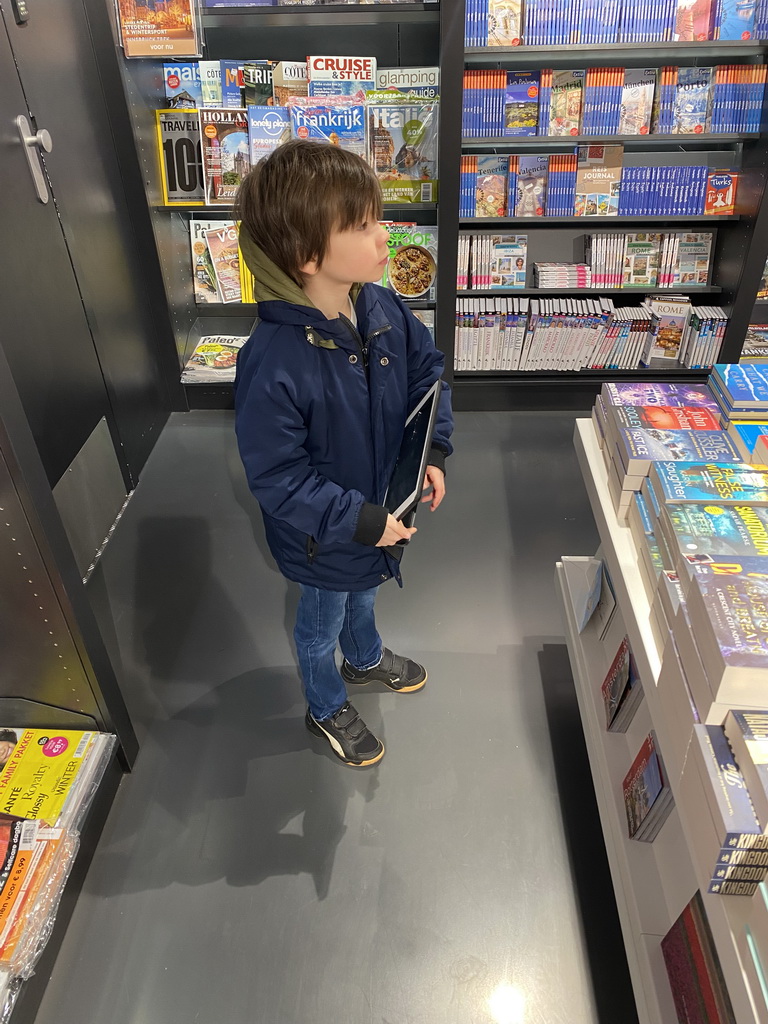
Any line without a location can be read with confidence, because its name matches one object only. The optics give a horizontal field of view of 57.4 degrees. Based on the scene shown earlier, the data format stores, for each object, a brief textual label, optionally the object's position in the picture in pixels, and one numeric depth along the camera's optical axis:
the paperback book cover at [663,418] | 1.56
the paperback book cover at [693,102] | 2.78
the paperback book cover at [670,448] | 1.45
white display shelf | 0.91
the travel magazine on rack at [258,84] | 2.86
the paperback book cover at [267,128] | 2.88
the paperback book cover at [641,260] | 3.13
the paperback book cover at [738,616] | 0.93
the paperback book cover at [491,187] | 2.96
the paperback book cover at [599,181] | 2.94
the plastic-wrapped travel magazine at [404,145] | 2.84
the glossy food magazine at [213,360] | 3.35
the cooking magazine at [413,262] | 3.08
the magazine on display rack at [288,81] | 2.81
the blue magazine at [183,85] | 2.95
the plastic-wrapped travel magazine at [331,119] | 2.82
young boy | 1.18
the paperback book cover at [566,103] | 2.80
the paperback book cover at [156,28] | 2.62
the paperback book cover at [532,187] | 2.95
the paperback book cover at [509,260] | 3.13
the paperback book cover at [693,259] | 3.12
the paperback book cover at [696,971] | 1.08
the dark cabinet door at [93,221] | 2.24
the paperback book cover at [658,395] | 1.66
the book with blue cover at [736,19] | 2.63
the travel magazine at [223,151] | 2.92
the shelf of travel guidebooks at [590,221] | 3.01
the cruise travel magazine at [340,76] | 2.77
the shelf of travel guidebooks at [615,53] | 2.68
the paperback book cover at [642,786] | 1.39
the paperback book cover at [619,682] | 1.59
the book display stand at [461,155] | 2.71
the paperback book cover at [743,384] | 1.56
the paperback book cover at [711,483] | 1.30
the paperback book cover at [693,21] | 2.64
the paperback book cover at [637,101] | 2.79
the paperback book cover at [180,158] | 2.94
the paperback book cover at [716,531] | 1.16
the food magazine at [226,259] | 3.29
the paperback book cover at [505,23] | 2.64
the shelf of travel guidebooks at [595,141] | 2.83
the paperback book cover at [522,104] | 2.79
